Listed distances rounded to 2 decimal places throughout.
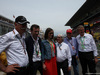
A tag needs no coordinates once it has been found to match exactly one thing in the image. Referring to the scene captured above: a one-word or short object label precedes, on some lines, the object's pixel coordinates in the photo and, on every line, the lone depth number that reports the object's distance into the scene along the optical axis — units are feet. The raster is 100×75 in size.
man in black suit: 7.22
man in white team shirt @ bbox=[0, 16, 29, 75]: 4.59
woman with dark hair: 7.39
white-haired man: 8.24
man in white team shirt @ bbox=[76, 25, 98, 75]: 9.15
